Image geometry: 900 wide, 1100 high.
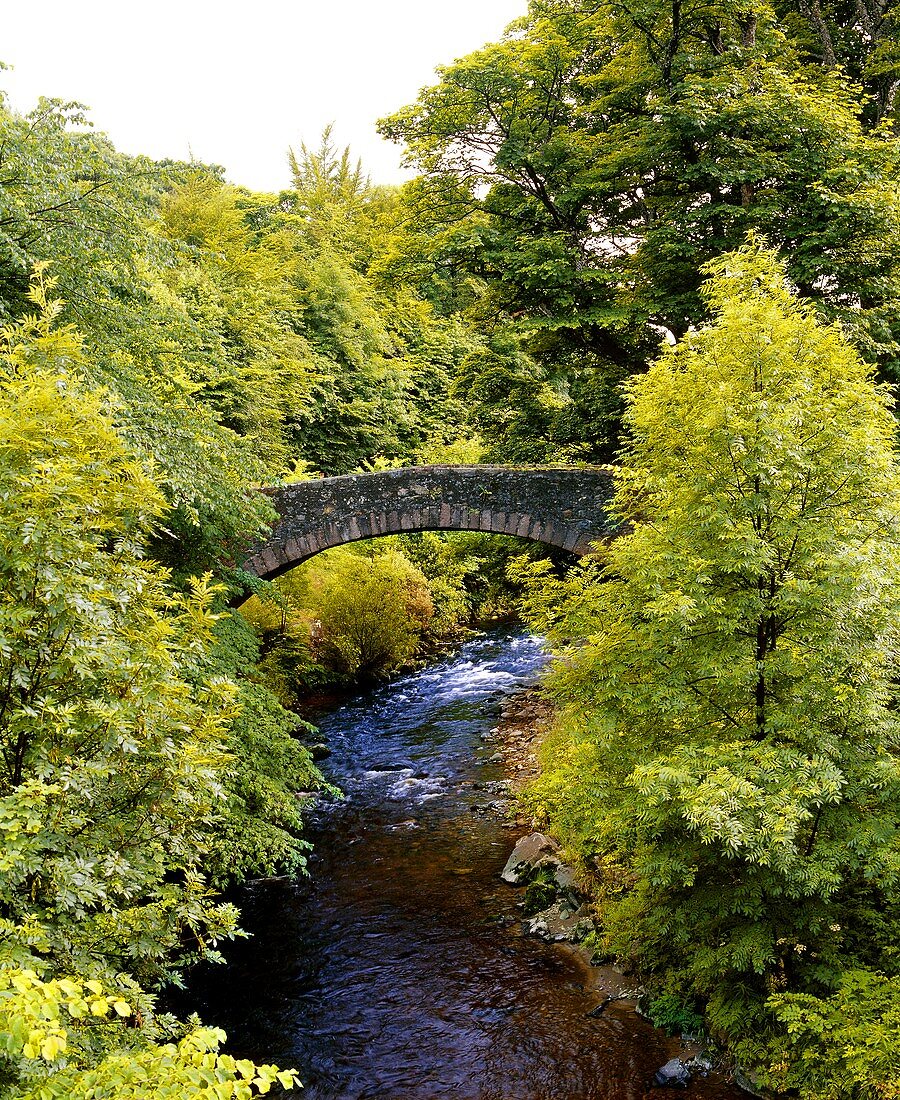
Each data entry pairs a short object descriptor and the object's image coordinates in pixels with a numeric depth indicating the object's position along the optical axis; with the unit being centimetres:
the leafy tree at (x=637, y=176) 1121
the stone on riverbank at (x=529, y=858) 917
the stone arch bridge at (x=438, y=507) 1241
